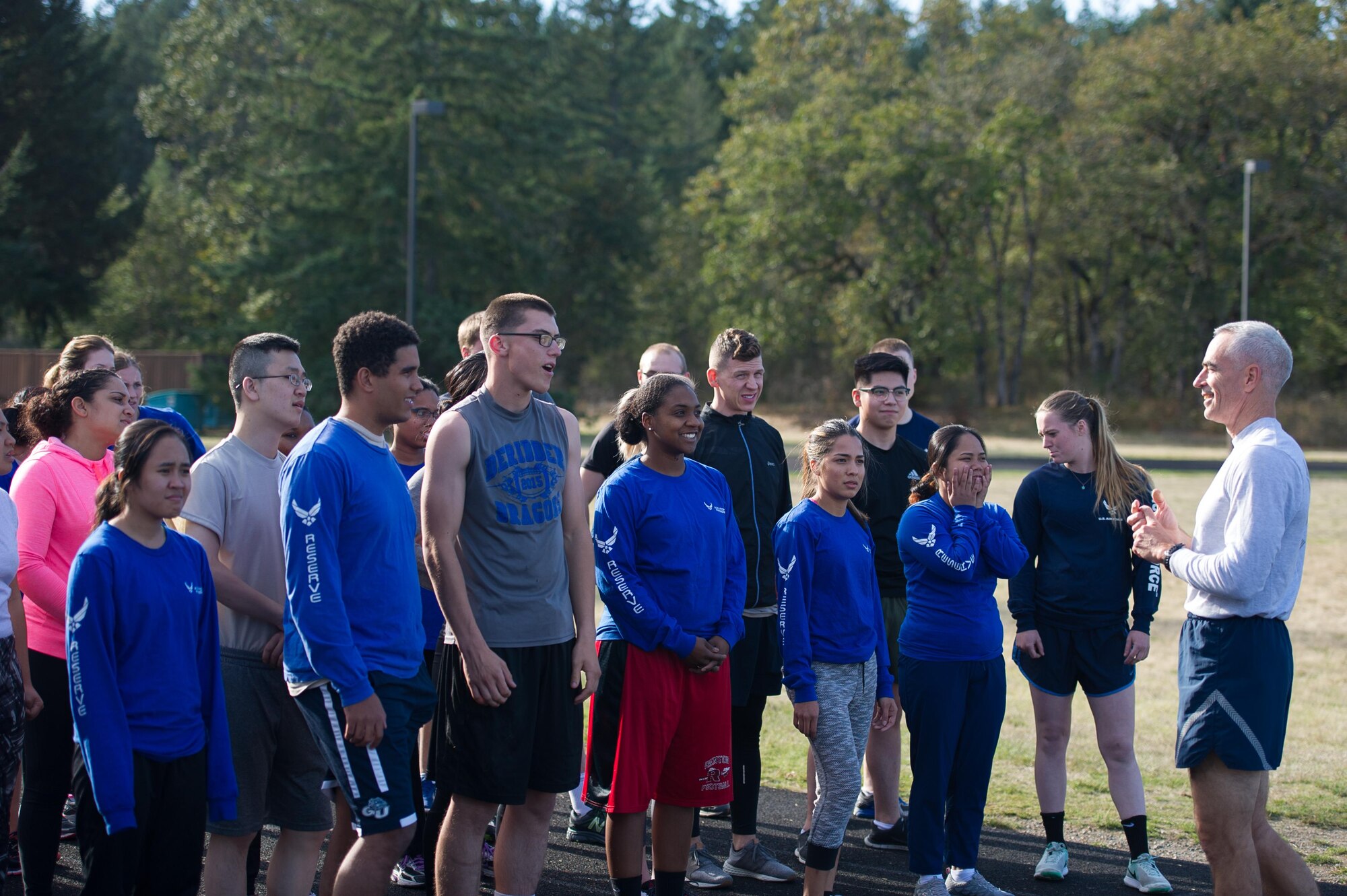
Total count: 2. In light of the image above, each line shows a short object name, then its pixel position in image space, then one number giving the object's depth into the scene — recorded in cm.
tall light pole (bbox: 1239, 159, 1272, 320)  3070
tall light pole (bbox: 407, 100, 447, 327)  2522
